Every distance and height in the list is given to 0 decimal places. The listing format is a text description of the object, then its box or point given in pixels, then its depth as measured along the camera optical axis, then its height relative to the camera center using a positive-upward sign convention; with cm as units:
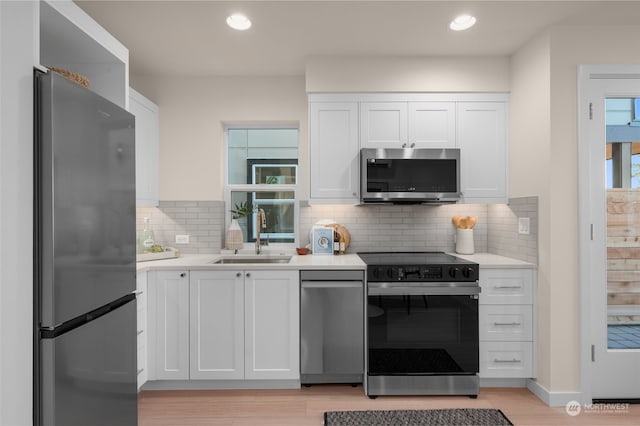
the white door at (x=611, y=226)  254 -7
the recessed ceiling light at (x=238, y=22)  245 +129
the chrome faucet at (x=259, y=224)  339 -7
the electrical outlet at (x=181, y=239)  346 -21
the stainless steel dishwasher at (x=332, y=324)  273 -78
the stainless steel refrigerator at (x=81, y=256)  122 -14
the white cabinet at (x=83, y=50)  154 +81
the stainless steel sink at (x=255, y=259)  330 -38
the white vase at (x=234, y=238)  341 -19
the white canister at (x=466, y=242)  329 -23
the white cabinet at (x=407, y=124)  310 +75
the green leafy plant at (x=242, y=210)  353 +6
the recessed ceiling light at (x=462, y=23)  247 +130
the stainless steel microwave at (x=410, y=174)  296 +33
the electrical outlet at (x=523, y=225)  283 -8
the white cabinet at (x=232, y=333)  275 -85
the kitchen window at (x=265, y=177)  360 +38
